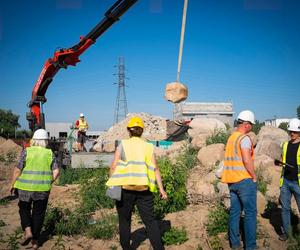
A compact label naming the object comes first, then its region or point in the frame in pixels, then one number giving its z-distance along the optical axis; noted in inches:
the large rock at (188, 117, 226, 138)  548.0
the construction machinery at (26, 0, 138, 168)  372.8
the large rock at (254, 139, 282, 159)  349.1
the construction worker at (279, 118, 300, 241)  168.9
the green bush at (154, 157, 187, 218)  223.2
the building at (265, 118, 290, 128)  3103.8
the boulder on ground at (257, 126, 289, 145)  401.9
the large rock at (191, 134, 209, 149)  434.9
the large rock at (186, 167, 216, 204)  250.1
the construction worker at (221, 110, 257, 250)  149.9
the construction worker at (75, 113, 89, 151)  490.0
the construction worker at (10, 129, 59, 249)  172.9
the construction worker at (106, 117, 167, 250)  143.4
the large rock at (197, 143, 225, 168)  348.2
